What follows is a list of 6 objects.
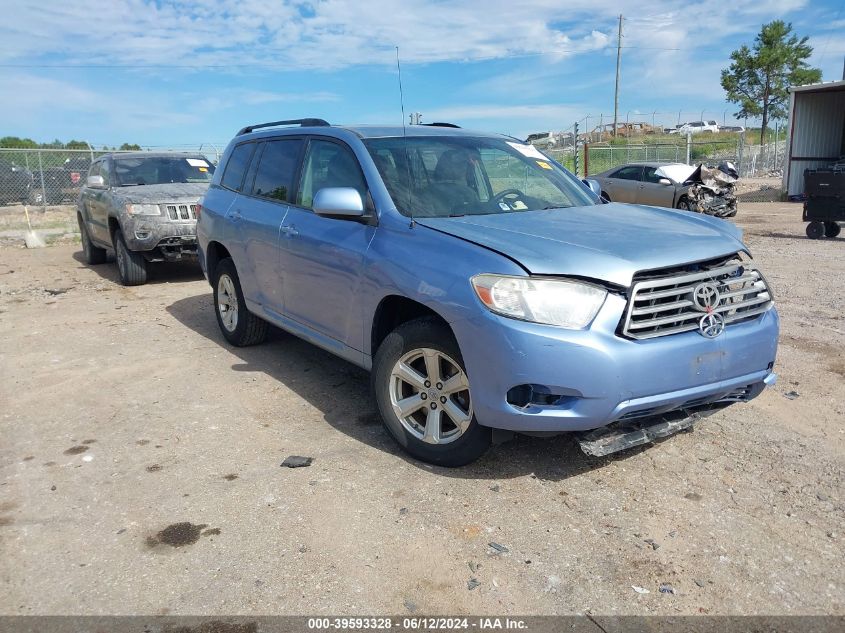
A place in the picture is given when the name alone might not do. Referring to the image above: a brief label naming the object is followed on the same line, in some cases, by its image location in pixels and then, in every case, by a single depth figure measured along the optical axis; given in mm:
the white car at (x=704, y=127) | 55812
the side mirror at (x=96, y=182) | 10336
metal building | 21812
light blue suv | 3148
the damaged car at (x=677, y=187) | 16656
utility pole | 49931
